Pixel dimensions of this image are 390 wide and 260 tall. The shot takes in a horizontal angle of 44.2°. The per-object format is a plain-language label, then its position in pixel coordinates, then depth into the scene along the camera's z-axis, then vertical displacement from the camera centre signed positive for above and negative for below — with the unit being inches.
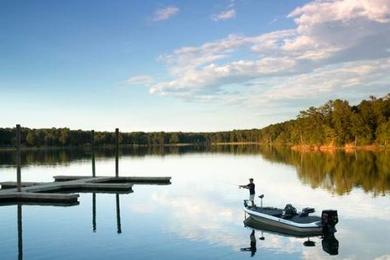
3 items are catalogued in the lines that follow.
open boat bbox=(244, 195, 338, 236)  880.3 -158.9
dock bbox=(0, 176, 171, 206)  1433.3 -153.8
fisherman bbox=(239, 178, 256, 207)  1125.5 -118.3
